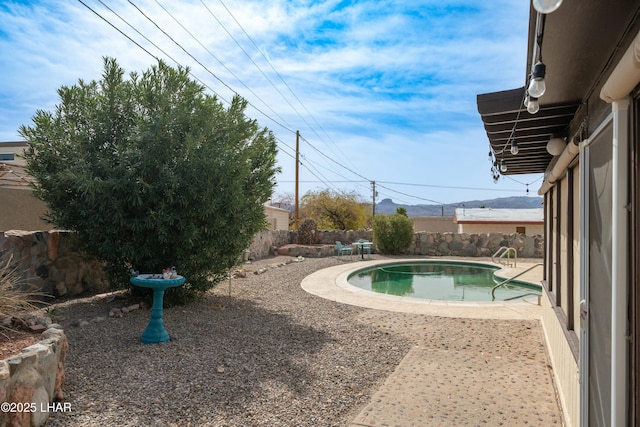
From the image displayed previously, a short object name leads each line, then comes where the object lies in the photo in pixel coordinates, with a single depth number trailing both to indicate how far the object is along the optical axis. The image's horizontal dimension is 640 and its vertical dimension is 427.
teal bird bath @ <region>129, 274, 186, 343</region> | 5.03
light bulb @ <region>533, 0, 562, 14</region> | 1.48
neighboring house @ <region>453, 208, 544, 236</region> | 25.03
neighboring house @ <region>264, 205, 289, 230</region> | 24.12
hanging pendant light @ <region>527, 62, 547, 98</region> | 2.11
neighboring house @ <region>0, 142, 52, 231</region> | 9.84
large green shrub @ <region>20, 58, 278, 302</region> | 6.30
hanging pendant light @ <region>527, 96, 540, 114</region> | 2.68
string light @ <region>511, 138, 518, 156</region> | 4.52
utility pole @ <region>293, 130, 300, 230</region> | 24.73
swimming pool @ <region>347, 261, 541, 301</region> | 11.24
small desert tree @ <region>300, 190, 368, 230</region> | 29.56
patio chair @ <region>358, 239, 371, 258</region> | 17.63
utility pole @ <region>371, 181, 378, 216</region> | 46.62
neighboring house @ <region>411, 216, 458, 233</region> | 34.06
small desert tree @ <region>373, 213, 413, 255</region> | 19.12
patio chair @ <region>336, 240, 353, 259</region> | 17.61
